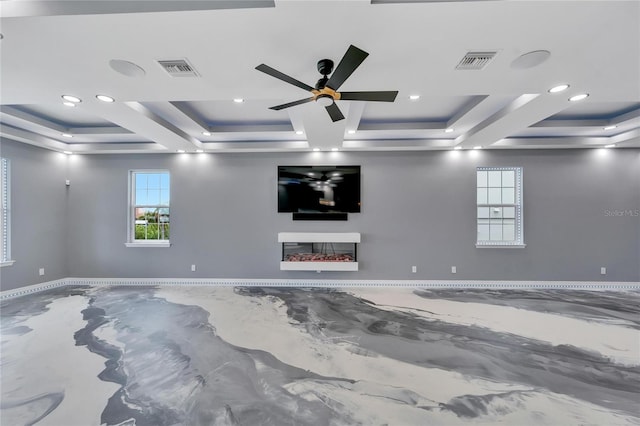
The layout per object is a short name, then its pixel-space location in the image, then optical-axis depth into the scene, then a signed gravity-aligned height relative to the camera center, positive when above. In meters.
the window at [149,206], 5.35 +0.18
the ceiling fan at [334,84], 1.69 +1.02
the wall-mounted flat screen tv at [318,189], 5.08 +0.52
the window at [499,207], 5.06 +0.16
